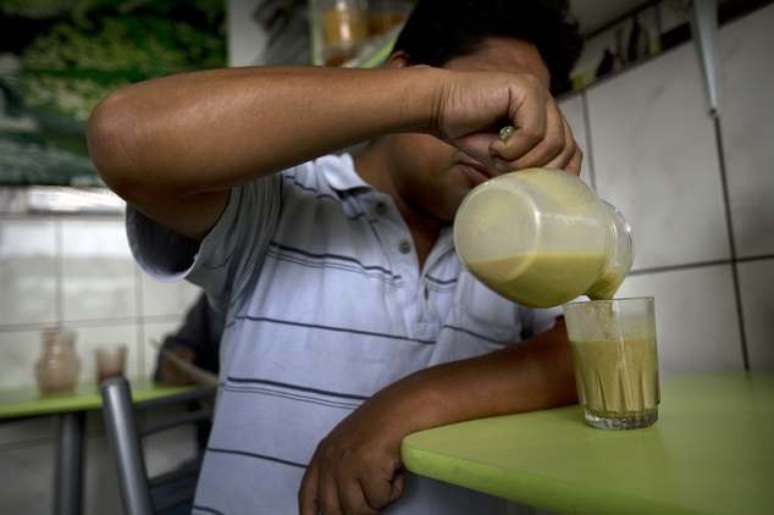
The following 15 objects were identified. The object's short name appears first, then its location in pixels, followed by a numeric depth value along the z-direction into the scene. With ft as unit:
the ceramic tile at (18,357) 6.57
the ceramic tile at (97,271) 6.93
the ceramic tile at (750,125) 2.86
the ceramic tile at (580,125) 3.89
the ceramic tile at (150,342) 7.19
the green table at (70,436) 5.14
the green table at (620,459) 1.08
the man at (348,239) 1.57
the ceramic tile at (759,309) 2.88
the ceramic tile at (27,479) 6.34
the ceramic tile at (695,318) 3.05
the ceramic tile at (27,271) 6.64
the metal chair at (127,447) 2.85
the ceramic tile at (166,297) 7.25
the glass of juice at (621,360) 1.63
